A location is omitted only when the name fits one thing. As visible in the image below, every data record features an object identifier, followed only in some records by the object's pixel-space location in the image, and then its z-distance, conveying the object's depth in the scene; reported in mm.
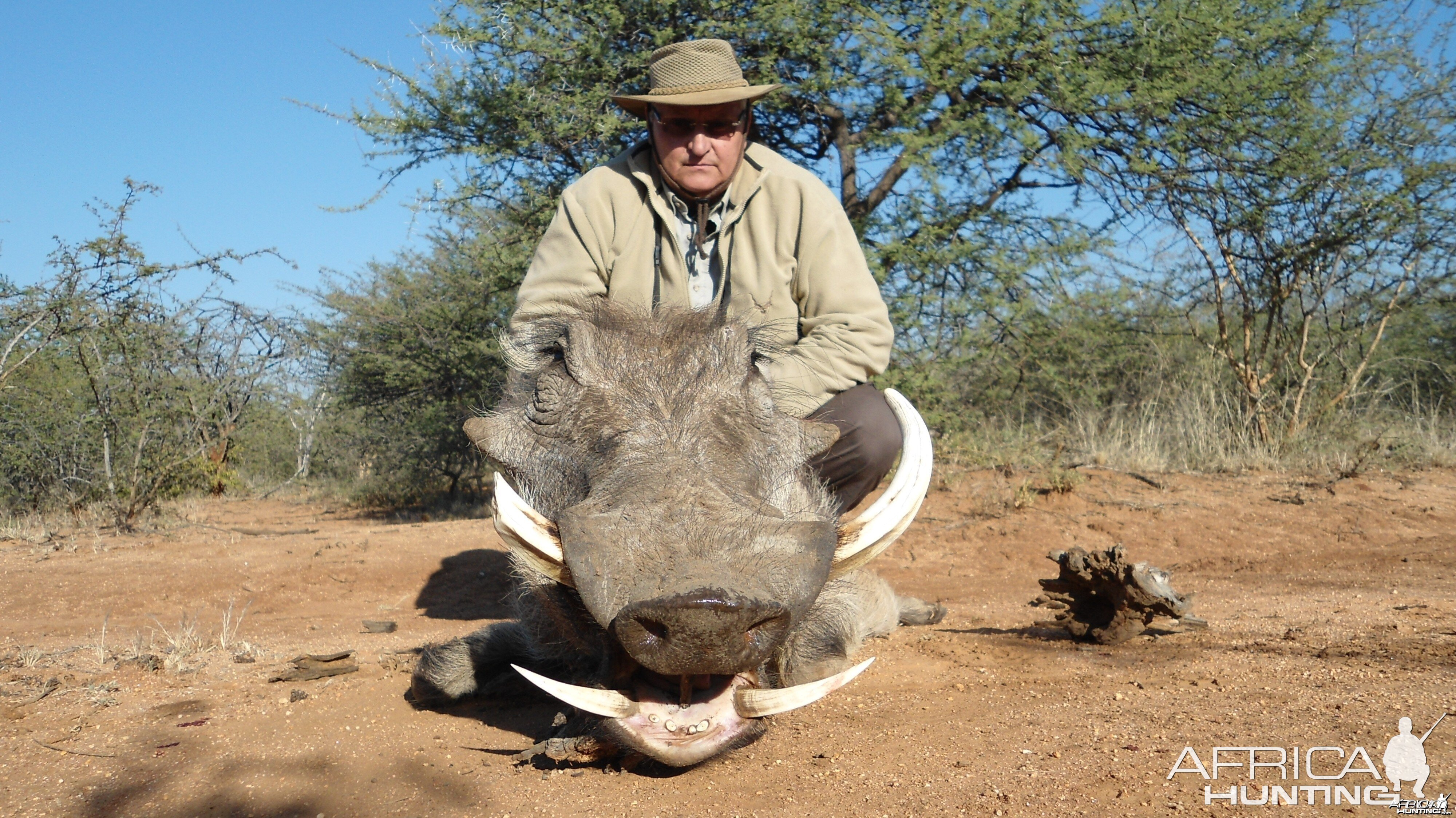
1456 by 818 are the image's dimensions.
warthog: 1758
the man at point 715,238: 3402
